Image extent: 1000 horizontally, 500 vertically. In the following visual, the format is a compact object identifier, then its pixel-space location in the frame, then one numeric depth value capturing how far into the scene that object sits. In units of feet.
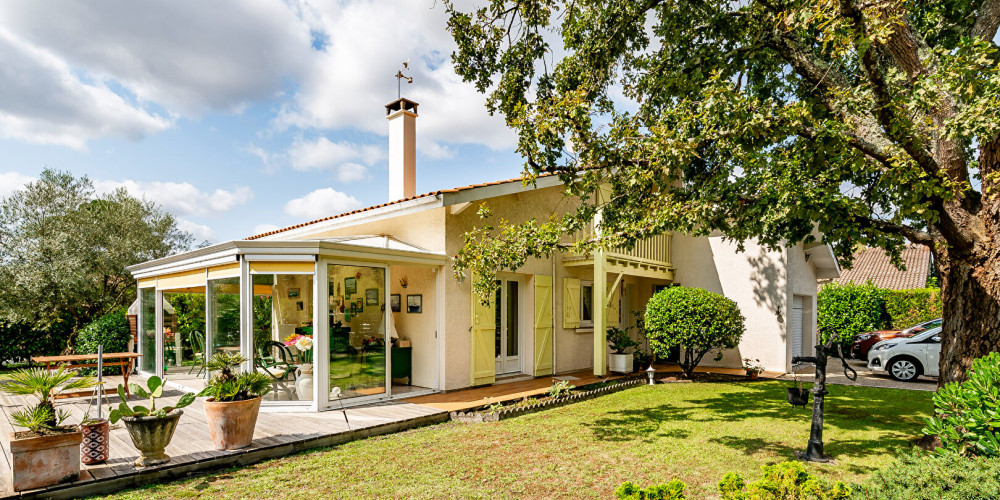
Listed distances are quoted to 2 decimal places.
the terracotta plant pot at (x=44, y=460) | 15.28
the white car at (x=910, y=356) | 40.86
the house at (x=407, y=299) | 27.40
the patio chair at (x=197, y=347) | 31.89
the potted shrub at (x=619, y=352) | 42.15
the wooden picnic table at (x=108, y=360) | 29.25
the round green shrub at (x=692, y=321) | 38.78
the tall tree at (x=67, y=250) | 44.16
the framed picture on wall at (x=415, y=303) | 33.40
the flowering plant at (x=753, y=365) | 41.85
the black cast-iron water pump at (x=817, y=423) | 19.72
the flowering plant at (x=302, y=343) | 28.30
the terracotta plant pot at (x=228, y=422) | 19.48
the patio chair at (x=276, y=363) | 27.48
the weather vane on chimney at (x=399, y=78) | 42.27
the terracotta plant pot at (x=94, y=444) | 17.38
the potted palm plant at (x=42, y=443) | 15.33
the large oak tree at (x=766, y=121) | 16.71
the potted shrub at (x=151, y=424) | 17.40
